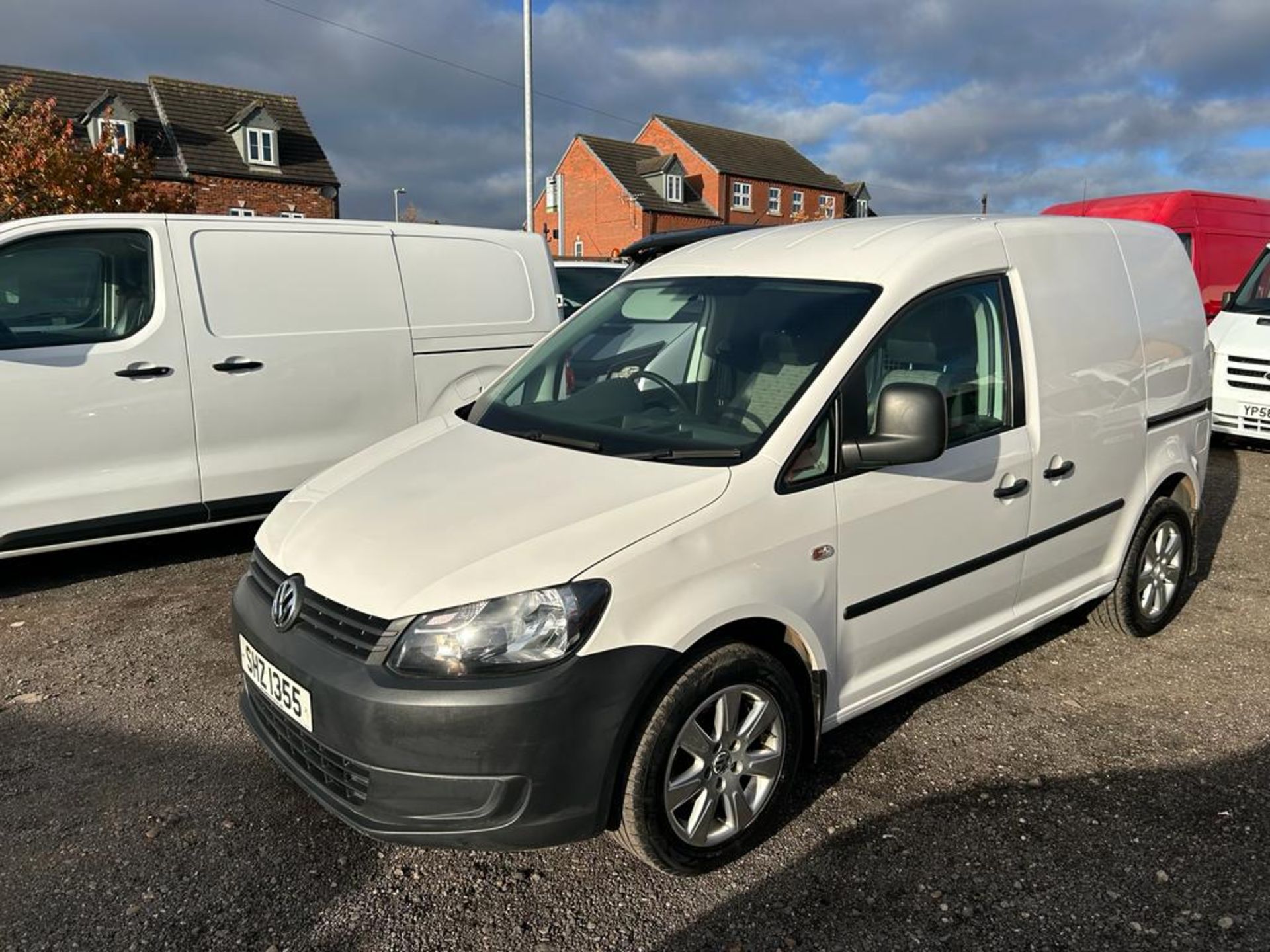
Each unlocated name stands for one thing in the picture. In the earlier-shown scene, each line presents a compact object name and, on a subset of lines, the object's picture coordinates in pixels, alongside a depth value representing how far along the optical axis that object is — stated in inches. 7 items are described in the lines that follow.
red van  468.1
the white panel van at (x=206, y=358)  186.1
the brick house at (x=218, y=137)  1144.8
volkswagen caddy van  90.0
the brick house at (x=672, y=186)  1745.8
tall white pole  736.3
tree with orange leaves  421.1
